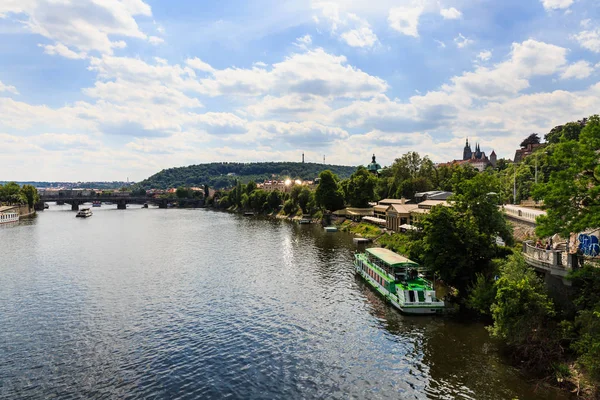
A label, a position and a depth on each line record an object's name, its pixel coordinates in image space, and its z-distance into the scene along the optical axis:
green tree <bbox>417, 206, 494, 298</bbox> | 44.62
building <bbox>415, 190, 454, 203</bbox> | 106.94
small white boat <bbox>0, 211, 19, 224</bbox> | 149.38
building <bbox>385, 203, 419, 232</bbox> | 96.88
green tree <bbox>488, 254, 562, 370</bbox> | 29.75
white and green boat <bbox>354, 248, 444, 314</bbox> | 42.97
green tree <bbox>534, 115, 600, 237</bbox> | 29.03
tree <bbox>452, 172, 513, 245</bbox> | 47.50
